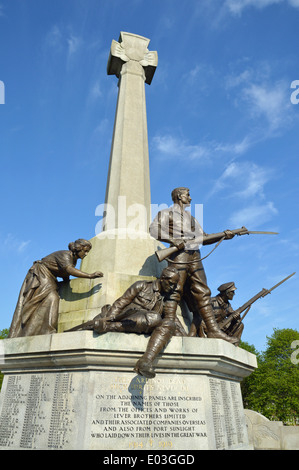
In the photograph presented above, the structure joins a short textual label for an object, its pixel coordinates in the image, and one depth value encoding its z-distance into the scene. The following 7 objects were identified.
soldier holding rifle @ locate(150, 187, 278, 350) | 6.96
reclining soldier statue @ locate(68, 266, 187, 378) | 5.36
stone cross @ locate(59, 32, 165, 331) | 7.20
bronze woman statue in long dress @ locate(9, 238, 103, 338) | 6.82
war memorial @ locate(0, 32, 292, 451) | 5.25
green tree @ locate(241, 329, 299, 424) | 30.09
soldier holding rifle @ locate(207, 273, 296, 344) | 7.97
